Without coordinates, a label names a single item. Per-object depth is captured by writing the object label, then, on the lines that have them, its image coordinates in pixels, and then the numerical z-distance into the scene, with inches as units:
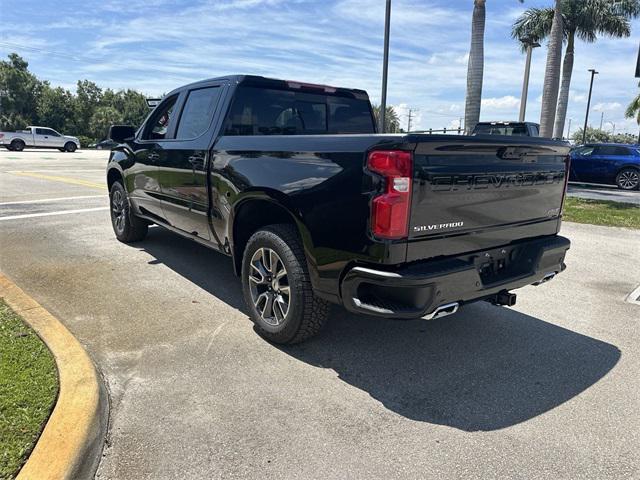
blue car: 657.6
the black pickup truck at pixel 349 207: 111.8
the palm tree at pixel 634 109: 1567.5
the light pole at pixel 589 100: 1852.0
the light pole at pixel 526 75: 922.7
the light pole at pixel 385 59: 562.9
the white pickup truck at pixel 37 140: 1325.0
